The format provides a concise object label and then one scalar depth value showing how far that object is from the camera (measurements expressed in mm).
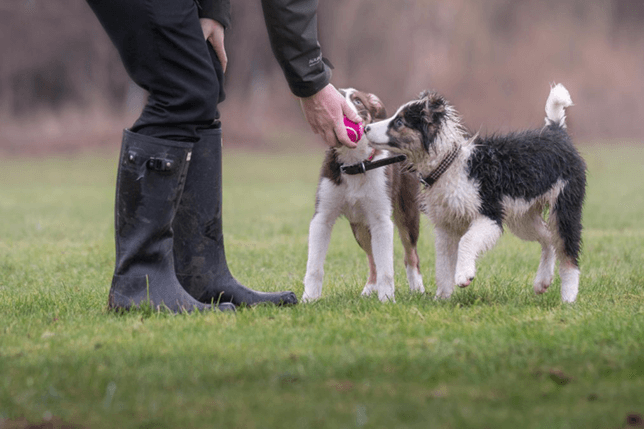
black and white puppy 8937
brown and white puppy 9453
